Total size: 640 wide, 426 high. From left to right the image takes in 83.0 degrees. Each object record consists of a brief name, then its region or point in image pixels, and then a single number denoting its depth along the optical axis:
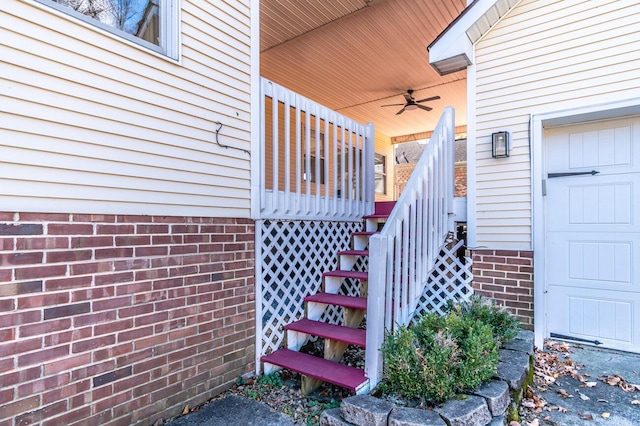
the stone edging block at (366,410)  1.92
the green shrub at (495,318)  2.89
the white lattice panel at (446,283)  3.78
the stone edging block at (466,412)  1.85
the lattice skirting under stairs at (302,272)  3.10
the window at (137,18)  2.04
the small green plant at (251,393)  2.65
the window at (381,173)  9.50
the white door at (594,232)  3.24
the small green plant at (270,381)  2.84
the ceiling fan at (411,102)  6.45
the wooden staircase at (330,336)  2.56
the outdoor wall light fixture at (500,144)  3.54
